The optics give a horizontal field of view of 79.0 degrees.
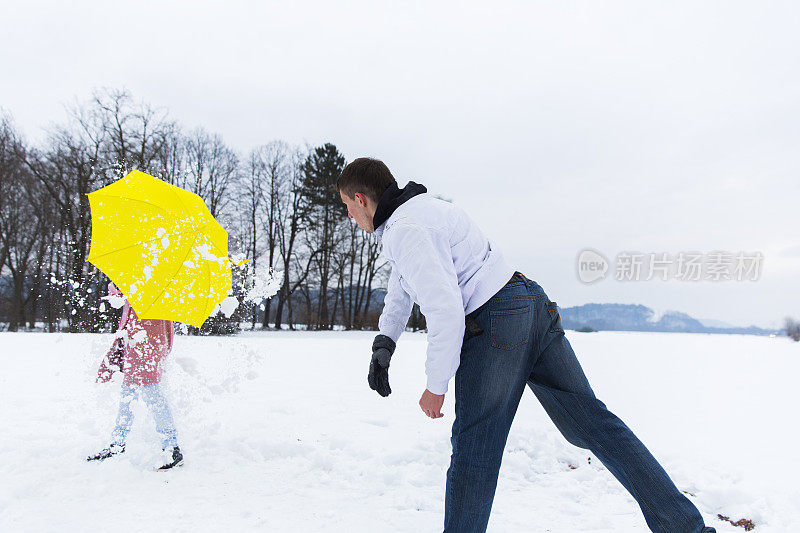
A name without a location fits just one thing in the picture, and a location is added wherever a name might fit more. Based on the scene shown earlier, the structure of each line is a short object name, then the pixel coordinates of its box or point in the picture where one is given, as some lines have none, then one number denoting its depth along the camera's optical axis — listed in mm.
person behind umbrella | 3488
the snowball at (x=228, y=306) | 3633
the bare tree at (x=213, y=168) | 28500
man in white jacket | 1868
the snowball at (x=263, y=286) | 4141
